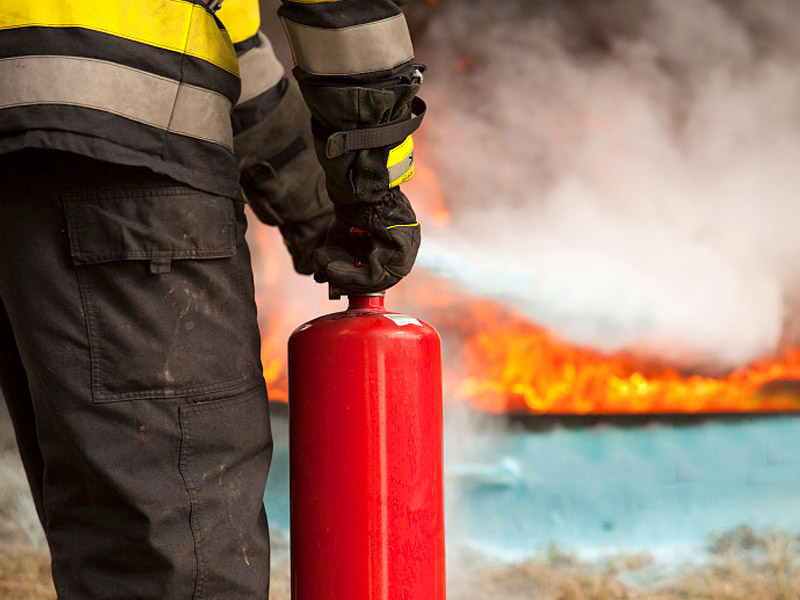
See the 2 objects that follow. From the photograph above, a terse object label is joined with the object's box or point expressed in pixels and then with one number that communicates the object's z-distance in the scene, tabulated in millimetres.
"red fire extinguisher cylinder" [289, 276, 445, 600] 3835
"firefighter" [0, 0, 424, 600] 3672
